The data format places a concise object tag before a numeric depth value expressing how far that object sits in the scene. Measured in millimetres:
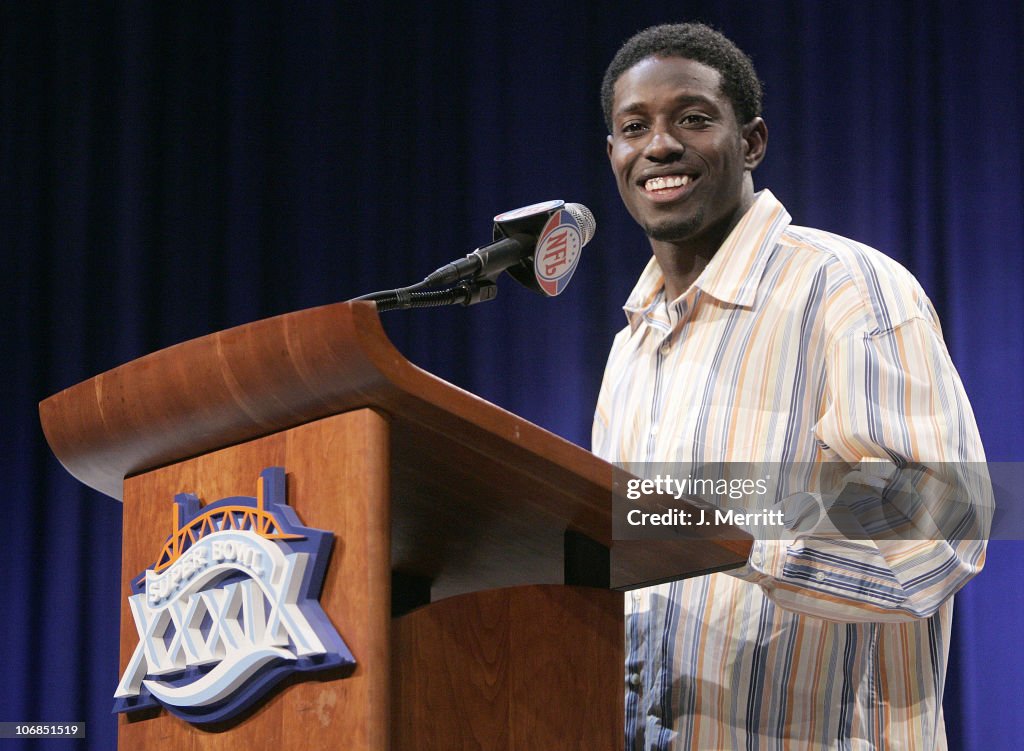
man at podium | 7597
